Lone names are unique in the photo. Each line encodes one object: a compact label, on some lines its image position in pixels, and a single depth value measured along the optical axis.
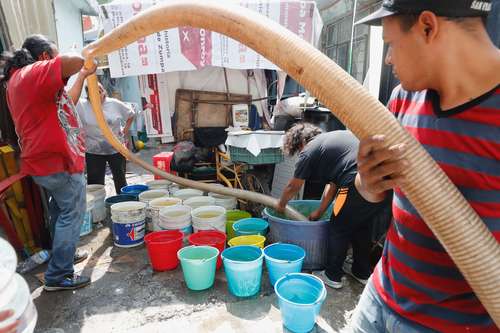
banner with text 5.11
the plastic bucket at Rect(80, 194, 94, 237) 4.11
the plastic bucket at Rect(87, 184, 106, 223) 4.45
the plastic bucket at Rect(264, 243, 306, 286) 2.76
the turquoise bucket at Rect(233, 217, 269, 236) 3.58
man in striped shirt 0.80
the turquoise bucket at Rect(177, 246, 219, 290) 2.81
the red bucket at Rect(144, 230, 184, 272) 3.19
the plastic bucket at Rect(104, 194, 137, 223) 4.45
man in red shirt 2.36
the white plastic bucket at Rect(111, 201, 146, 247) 3.71
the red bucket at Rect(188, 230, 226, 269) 3.32
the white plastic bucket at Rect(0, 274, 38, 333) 0.91
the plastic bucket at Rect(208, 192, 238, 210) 4.30
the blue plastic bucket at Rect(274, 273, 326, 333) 2.26
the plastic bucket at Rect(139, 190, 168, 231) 4.13
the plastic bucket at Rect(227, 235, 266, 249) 3.23
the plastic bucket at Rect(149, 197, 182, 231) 3.91
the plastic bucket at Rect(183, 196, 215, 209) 4.23
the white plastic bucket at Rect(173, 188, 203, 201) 4.58
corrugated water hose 0.79
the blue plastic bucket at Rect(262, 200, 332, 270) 3.09
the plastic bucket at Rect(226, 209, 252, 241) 4.10
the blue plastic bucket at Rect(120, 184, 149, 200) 4.69
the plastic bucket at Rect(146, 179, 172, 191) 4.89
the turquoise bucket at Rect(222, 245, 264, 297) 2.70
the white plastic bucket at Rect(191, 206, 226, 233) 3.55
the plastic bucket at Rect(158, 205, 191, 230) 3.60
